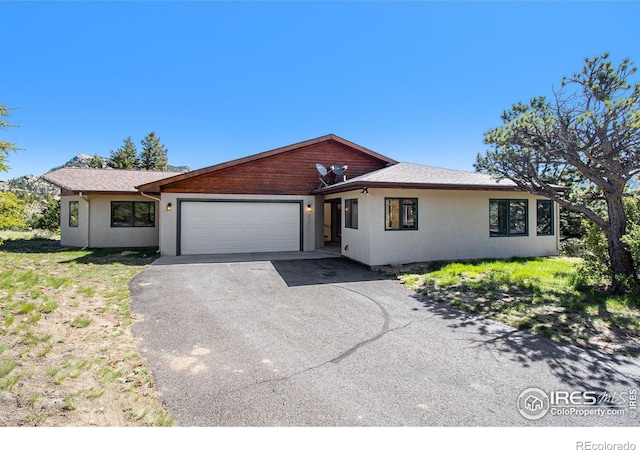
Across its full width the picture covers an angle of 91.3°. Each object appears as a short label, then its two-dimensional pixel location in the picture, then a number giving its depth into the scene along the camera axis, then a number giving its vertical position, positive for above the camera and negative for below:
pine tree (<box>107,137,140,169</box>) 33.62 +7.72
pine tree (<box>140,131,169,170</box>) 38.50 +9.20
